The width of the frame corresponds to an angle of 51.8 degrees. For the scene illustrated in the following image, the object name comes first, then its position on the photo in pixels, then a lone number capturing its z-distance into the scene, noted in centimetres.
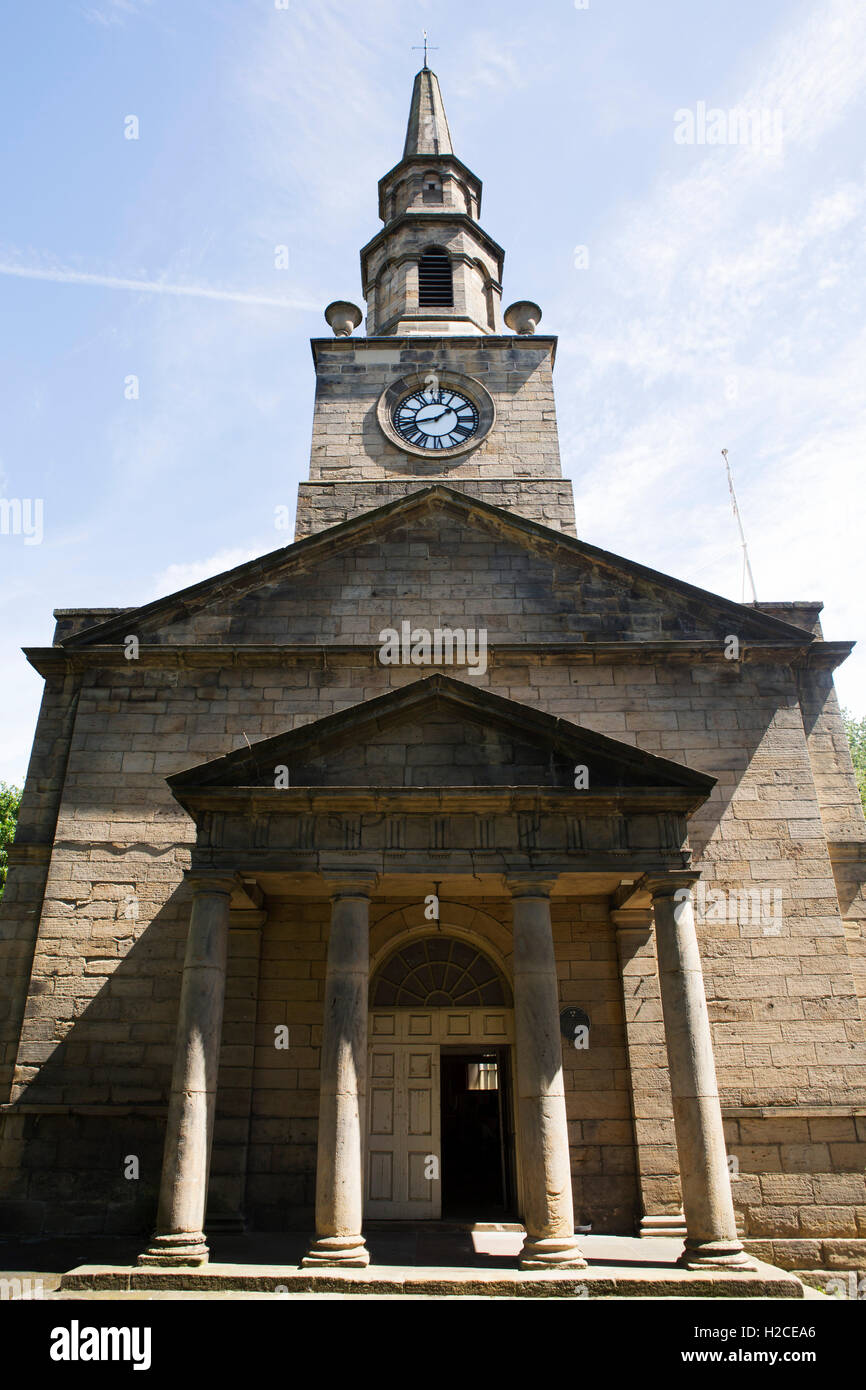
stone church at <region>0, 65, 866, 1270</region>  1007
